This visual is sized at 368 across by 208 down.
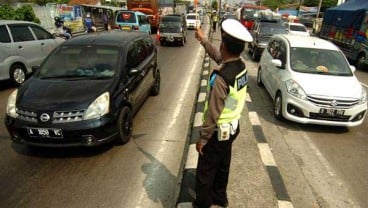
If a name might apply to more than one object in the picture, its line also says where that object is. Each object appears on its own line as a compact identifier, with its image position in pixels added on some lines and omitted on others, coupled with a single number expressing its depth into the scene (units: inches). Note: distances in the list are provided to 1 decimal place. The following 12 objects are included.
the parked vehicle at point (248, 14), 1225.6
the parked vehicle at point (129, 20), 877.2
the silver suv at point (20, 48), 323.9
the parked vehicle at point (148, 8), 1146.7
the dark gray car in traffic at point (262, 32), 566.3
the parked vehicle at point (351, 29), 569.6
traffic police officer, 104.2
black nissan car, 171.3
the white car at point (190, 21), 1390.5
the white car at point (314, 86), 232.1
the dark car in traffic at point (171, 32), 757.3
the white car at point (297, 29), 853.2
